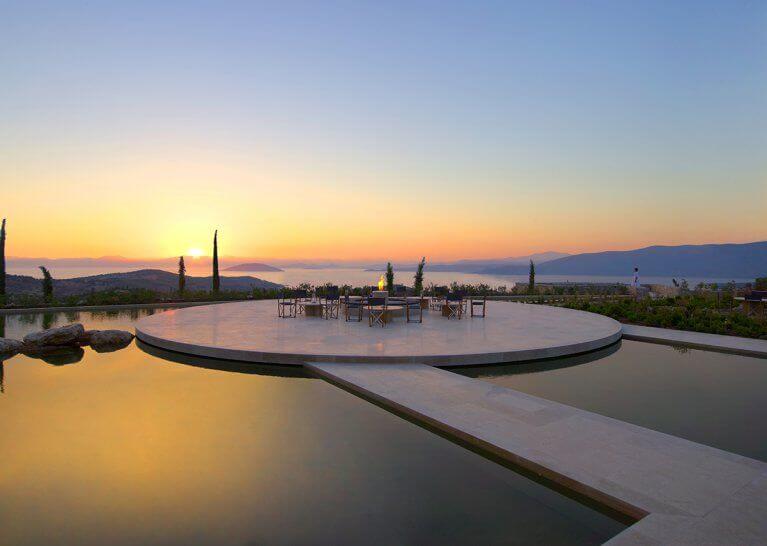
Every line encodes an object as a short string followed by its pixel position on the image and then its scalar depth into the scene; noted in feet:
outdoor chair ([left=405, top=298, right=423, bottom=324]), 33.01
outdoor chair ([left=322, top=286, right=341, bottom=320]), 34.05
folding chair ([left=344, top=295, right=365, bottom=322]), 31.60
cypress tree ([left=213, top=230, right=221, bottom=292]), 60.13
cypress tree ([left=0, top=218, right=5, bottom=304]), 49.54
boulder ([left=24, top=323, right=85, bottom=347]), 24.72
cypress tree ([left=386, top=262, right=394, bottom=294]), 54.61
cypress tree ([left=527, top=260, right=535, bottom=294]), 64.49
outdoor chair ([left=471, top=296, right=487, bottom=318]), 36.92
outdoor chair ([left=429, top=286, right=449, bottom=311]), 38.85
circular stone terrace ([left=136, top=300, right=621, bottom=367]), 20.93
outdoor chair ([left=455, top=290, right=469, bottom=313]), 34.76
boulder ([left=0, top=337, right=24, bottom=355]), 23.76
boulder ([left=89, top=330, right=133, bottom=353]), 25.94
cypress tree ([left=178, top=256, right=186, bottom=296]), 57.06
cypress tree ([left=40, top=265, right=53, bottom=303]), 47.07
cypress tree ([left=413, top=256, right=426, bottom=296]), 57.47
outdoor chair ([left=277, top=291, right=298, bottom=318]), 35.95
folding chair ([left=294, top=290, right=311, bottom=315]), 33.55
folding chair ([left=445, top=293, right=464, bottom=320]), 34.76
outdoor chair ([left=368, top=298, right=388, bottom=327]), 31.42
